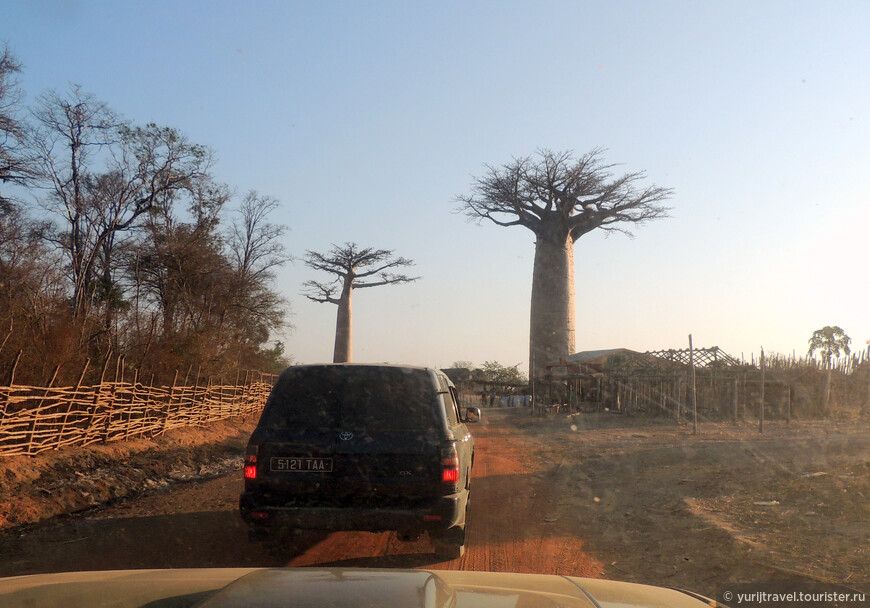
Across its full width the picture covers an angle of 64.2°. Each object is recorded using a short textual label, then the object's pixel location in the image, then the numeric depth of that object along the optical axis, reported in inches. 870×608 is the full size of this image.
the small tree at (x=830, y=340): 1841.8
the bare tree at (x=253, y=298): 1264.8
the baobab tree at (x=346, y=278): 1882.4
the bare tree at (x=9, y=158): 590.6
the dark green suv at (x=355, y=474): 195.2
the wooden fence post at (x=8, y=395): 353.3
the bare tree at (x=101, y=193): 802.8
